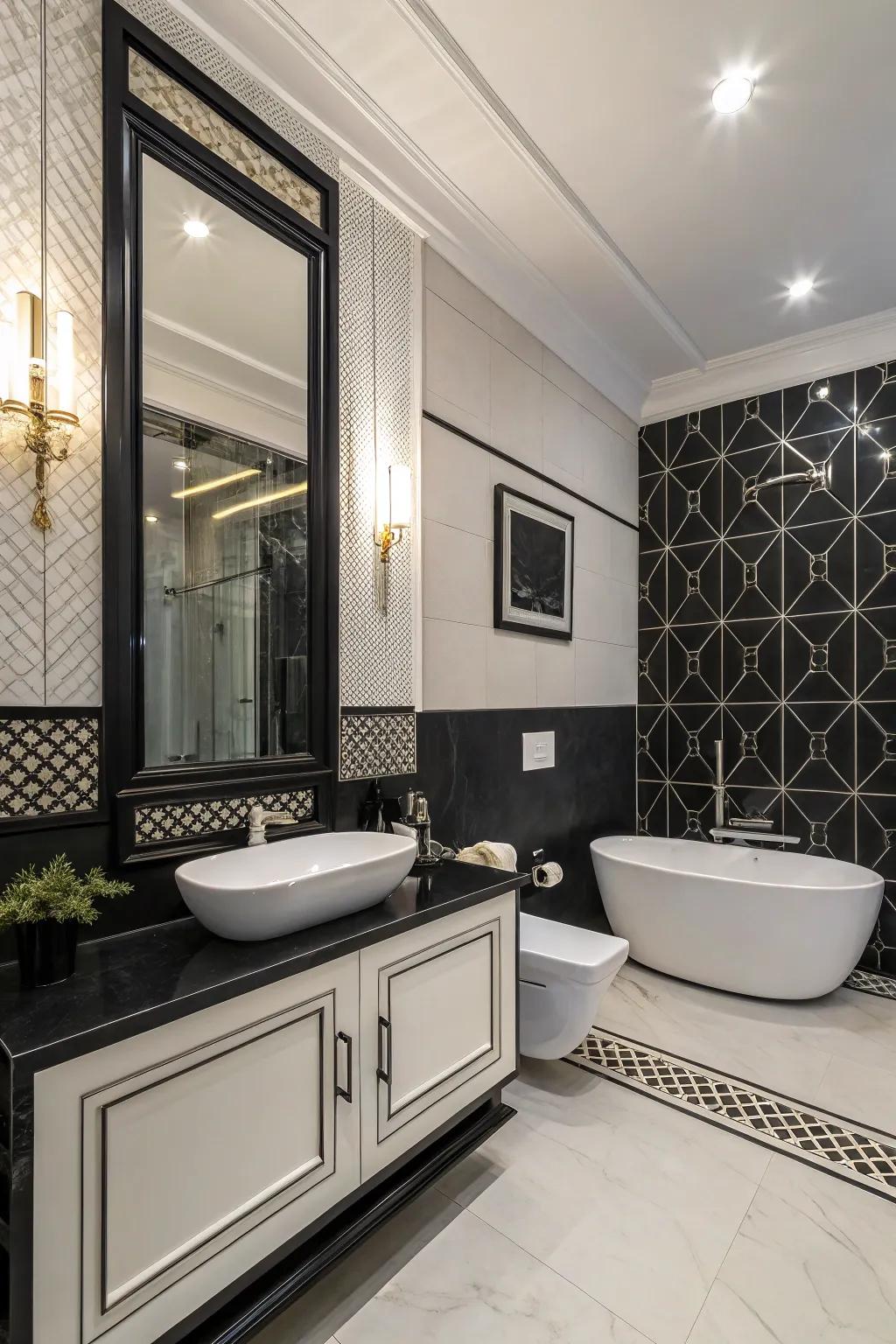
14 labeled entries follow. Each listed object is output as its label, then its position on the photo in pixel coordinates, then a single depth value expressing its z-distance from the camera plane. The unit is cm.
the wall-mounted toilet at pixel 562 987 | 205
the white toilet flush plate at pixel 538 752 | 286
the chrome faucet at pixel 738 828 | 329
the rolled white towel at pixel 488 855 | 226
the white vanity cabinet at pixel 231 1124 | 97
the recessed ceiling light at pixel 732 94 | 190
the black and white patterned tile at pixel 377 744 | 203
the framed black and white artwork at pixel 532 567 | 271
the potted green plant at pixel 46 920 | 111
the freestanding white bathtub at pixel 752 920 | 260
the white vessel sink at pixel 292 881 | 126
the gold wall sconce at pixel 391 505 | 211
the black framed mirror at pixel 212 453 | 147
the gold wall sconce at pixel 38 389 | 127
